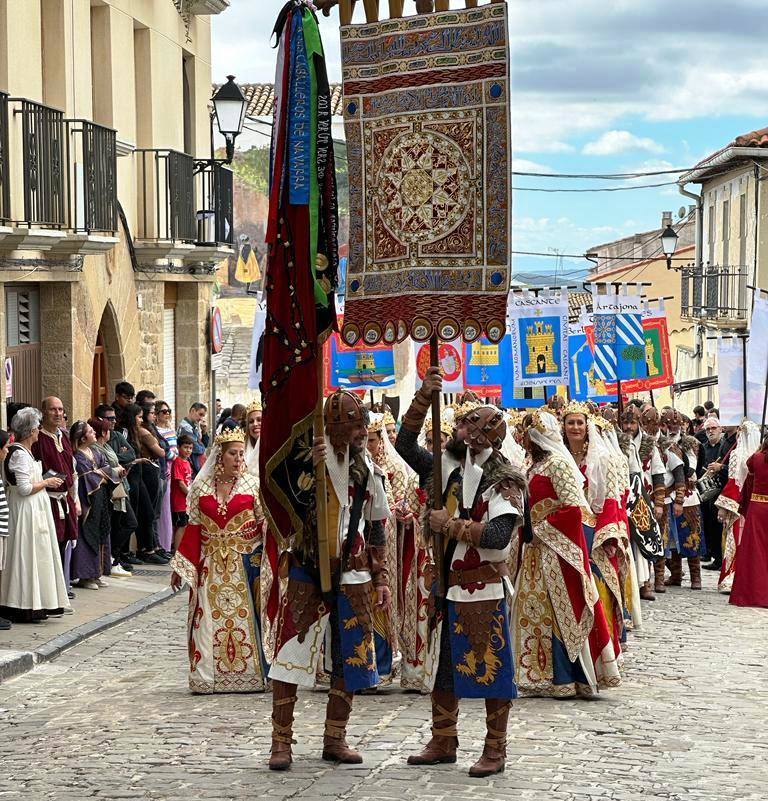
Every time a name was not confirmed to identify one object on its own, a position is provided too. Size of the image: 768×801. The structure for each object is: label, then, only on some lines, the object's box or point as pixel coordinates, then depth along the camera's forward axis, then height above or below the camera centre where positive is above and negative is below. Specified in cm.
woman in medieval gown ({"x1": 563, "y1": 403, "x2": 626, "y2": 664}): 1150 -148
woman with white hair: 1356 -198
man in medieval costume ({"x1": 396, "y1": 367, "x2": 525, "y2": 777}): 818 -138
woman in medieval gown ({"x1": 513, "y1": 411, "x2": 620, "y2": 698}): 1057 -187
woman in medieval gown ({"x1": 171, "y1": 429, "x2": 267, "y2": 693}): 1091 -180
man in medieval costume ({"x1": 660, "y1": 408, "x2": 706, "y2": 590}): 1728 -239
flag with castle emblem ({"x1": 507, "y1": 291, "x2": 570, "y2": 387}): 1833 -49
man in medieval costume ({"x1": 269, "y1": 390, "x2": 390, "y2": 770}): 823 -149
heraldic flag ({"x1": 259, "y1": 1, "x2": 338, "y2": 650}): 831 +14
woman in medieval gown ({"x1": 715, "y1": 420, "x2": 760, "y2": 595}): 1689 -206
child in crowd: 1783 -195
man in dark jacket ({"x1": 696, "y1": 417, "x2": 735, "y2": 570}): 1922 -198
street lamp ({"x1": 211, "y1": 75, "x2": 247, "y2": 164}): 1988 +226
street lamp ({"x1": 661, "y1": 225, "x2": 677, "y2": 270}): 3378 +117
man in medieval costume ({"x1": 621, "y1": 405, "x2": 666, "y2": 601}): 1495 -186
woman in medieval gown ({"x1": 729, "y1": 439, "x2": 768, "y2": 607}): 1551 -231
